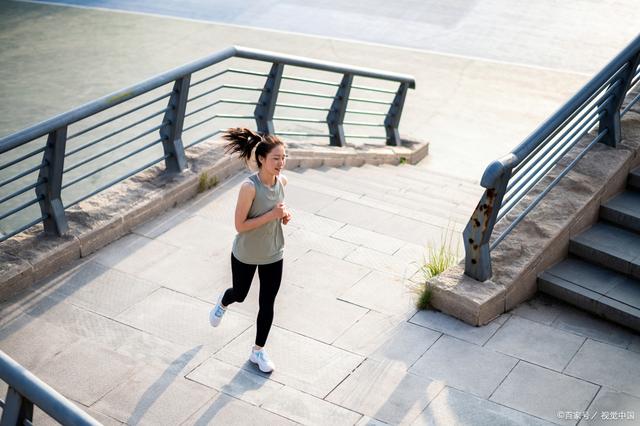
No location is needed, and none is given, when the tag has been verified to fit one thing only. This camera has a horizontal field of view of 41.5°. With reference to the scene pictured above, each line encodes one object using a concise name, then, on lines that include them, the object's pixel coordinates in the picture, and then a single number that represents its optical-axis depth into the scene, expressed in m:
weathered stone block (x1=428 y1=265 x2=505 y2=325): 6.55
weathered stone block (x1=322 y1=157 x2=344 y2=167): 11.11
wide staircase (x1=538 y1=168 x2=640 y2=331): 6.70
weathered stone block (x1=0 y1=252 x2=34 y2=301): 6.62
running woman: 5.59
